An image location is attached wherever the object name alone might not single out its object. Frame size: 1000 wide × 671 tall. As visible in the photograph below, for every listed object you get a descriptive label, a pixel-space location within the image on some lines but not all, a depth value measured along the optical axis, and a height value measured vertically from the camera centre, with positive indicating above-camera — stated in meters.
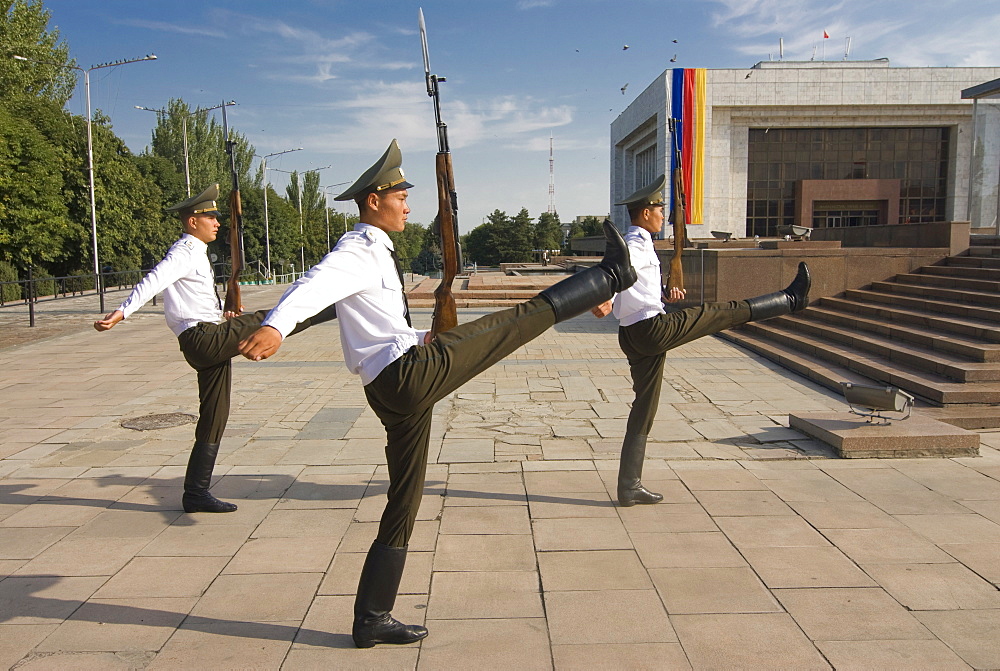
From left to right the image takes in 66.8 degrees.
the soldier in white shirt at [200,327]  4.61 -0.40
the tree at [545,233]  76.19 +2.57
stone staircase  7.55 -1.09
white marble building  42.69 +7.78
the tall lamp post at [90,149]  24.14 +3.88
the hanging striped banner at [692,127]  44.38 +7.60
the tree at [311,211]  68.81 +4.94
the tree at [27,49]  30.94 +9.00
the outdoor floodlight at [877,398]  5.98 -1.14
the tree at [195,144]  55.62 +8.88
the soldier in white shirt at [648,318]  4.34 -0.35
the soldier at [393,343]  2.94 -0.33
